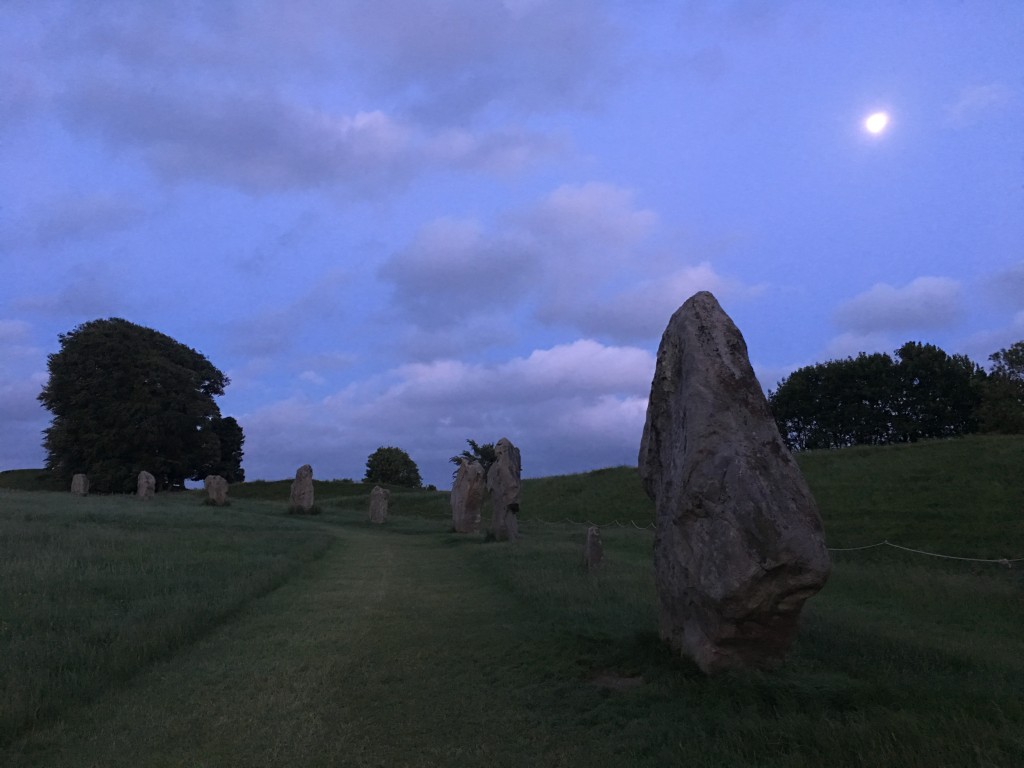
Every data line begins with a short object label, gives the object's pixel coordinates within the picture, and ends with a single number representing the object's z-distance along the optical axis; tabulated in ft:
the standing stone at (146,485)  147.23
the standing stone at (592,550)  49.24
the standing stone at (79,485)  154.10
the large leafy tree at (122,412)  171.73
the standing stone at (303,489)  125.18
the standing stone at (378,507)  112.68
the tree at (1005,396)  153.17
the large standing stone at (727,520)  22.12
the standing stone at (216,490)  133.69
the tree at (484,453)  201.92
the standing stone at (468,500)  91.56
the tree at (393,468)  262.26
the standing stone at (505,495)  76.89
